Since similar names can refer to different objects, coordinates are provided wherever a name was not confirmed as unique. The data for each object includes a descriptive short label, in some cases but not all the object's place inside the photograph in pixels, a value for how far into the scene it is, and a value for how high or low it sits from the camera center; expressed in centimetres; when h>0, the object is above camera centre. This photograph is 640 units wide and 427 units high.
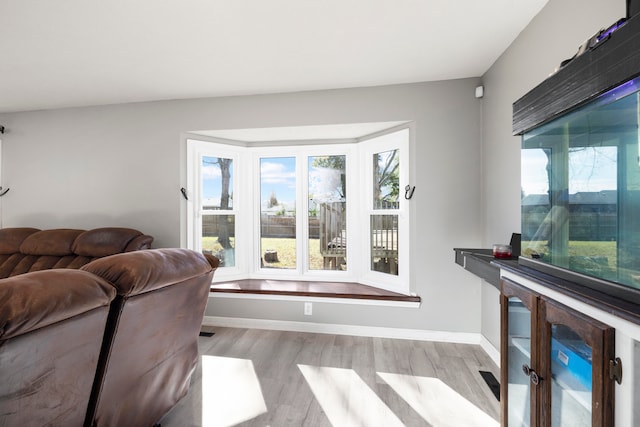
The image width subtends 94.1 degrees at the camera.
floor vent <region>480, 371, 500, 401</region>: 195 -117
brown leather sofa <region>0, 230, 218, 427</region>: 79 -44
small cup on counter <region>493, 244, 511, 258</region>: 167 -22
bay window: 316 +4
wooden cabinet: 74 -48
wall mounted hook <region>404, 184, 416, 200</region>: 271 +20
